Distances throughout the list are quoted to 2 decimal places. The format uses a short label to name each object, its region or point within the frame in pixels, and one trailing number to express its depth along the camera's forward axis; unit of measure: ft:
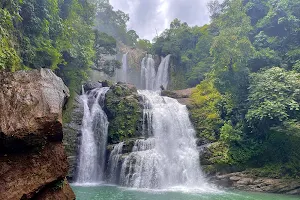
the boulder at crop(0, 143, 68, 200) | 15.12
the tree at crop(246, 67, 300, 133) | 47.01
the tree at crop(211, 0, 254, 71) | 54.80
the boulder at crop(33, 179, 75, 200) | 17.11
